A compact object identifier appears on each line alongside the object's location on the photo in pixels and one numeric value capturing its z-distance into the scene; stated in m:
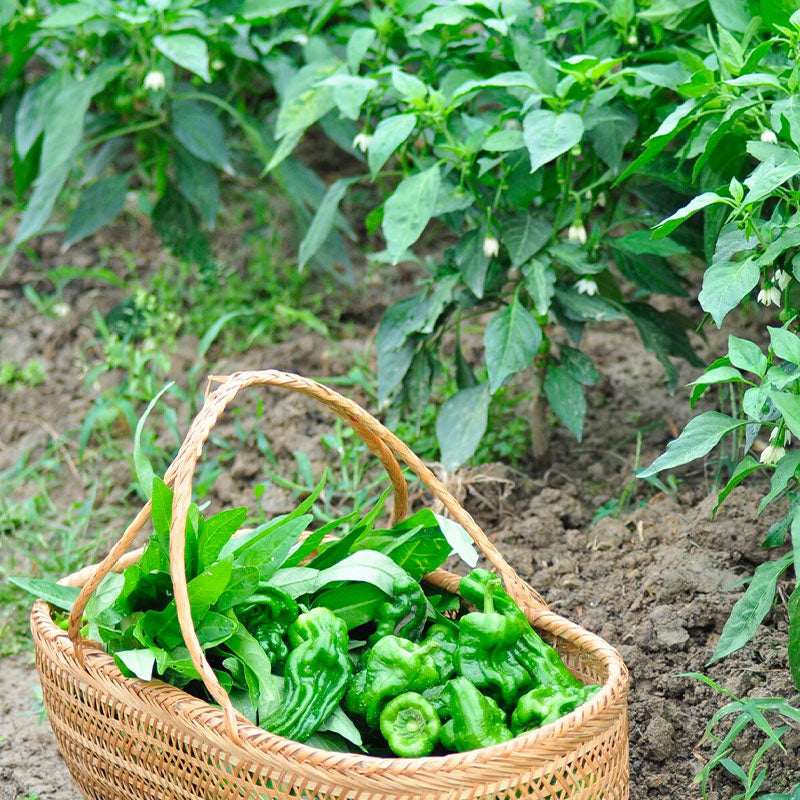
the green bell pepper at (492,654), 2.15
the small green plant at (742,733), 2.15
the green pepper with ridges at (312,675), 2.11
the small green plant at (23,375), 2.97
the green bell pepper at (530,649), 2.15
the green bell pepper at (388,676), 2.13
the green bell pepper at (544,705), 2.10
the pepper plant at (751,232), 2.15
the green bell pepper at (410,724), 2.10
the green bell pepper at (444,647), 2.17
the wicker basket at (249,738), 2.03
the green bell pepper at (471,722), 2.09
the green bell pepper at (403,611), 2.19
